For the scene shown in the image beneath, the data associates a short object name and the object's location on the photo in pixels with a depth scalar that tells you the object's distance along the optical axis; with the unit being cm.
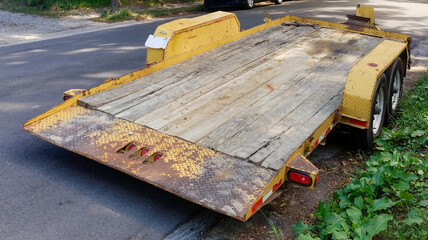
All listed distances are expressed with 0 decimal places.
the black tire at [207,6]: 1690
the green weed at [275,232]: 347
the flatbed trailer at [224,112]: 352
